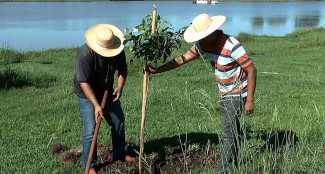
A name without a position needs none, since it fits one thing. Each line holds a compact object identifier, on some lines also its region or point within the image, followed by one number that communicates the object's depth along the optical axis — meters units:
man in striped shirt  3.72
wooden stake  3.64
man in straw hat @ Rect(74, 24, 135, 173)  3.79
